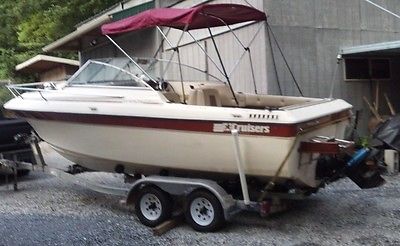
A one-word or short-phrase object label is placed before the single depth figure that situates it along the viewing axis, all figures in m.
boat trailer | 6.12
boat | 6.02
